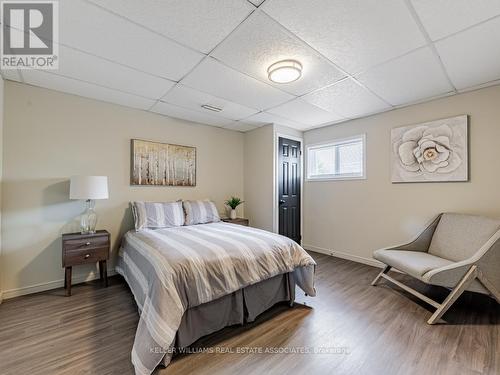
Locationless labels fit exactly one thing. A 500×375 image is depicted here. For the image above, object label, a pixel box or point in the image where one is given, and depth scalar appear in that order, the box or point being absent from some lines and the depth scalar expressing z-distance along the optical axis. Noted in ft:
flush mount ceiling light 7.15
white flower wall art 9.34
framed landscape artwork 11.16
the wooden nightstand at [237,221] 13.29
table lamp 8.57
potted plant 13.85
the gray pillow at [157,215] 9.98
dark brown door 13.91
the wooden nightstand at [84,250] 8.44
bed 5.04
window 12.78
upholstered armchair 6.83
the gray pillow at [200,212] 11.27
